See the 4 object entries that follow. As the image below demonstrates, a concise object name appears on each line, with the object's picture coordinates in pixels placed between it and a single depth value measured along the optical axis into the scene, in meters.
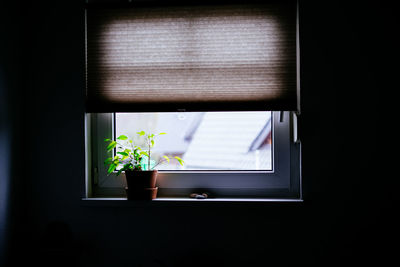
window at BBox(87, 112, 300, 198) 1.62
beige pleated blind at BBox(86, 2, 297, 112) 1.55
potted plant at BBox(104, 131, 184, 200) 1.54
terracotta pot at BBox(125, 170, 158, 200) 1.53
